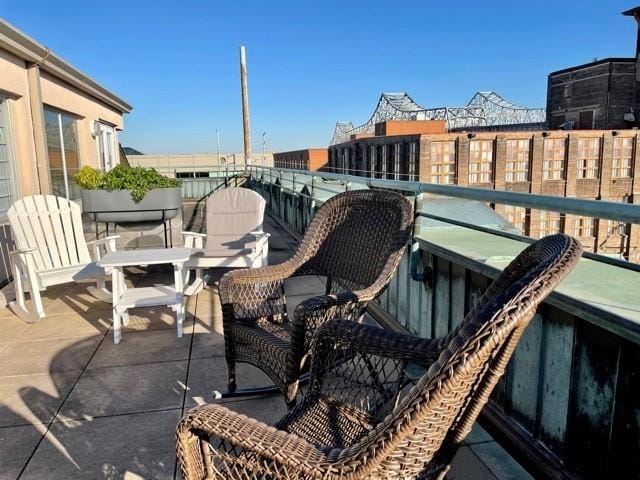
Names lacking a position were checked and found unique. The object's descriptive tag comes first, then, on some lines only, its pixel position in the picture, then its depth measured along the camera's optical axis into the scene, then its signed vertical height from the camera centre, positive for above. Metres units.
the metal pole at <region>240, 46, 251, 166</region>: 16.98 +2.09
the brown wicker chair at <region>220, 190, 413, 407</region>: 1.86 -0.52
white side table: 3.10 -0.82
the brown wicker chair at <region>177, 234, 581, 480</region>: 0.88 -0.54
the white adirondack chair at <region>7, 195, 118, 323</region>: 3.55 -0.62
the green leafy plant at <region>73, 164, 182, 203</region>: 4.62 -0.10
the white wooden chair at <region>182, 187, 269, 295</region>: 4.16 -0.47
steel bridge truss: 59.12 +7.25
